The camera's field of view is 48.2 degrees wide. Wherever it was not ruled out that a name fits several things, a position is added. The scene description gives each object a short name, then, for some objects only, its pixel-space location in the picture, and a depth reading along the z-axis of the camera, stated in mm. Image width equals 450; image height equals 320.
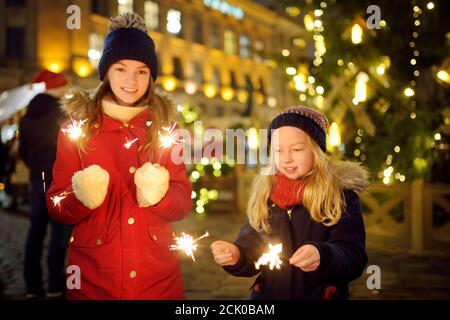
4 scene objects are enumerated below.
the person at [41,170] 4941
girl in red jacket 2482
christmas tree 6430
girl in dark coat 2438
